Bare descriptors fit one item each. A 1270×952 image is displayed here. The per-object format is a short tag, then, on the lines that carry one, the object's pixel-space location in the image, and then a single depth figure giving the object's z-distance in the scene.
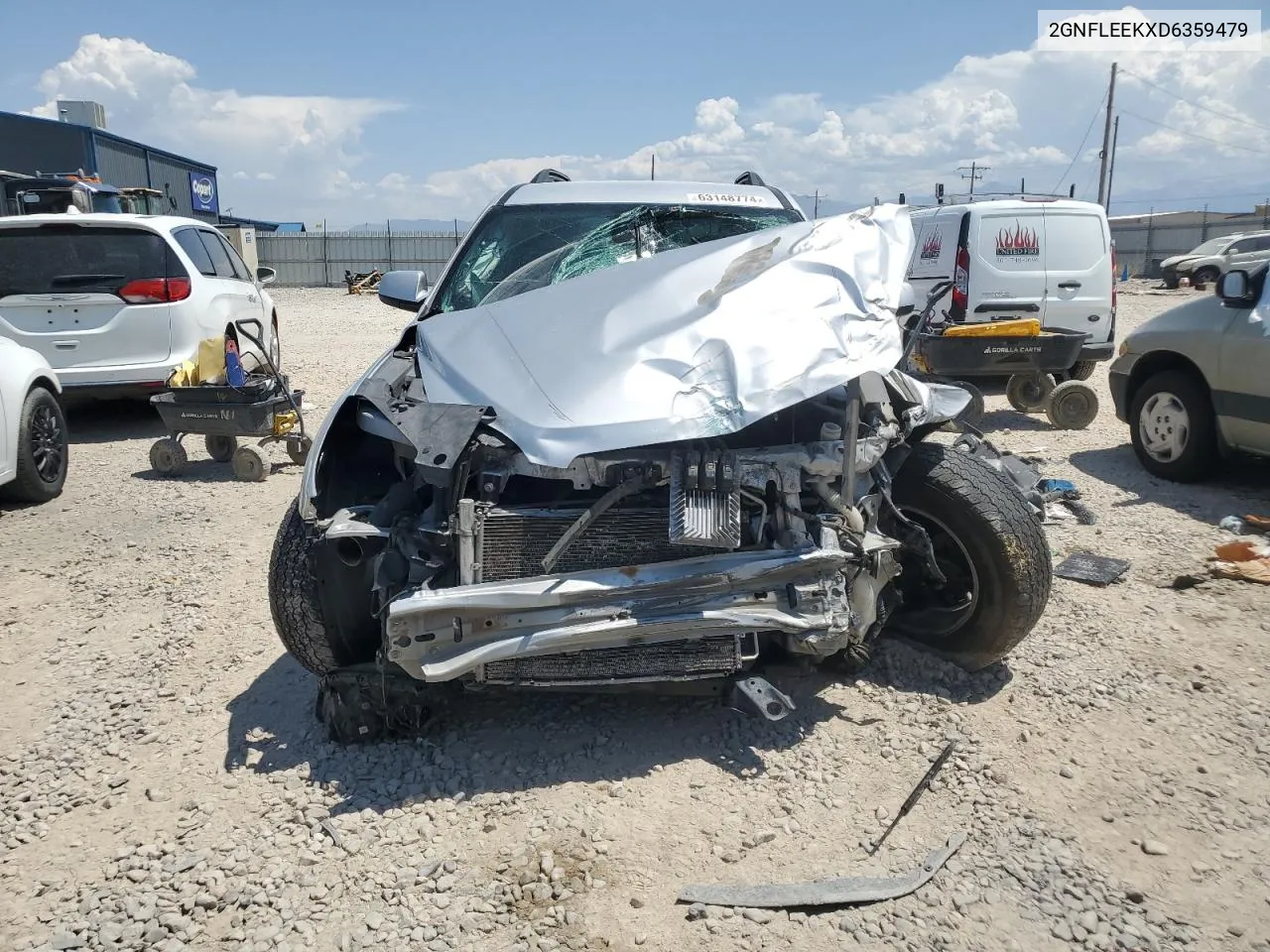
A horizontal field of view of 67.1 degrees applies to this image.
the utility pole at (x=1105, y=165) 37.66
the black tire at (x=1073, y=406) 8.44
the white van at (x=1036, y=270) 9.62
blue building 29.02
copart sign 38.06
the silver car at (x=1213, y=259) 25.16
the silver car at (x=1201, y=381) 6.00
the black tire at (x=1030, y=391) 8.84
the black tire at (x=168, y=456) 6.97
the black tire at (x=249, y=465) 6.89
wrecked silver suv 2.92
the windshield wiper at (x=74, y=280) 7.95
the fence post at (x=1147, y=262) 34.36
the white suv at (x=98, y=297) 7.93
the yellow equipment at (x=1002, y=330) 8.28
